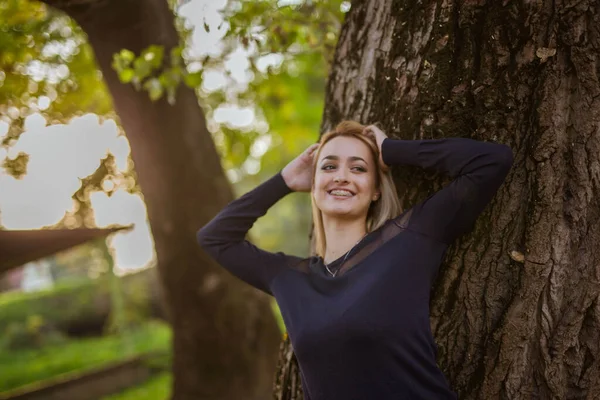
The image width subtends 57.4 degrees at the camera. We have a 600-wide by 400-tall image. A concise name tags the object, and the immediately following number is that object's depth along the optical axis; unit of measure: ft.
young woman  7.13
